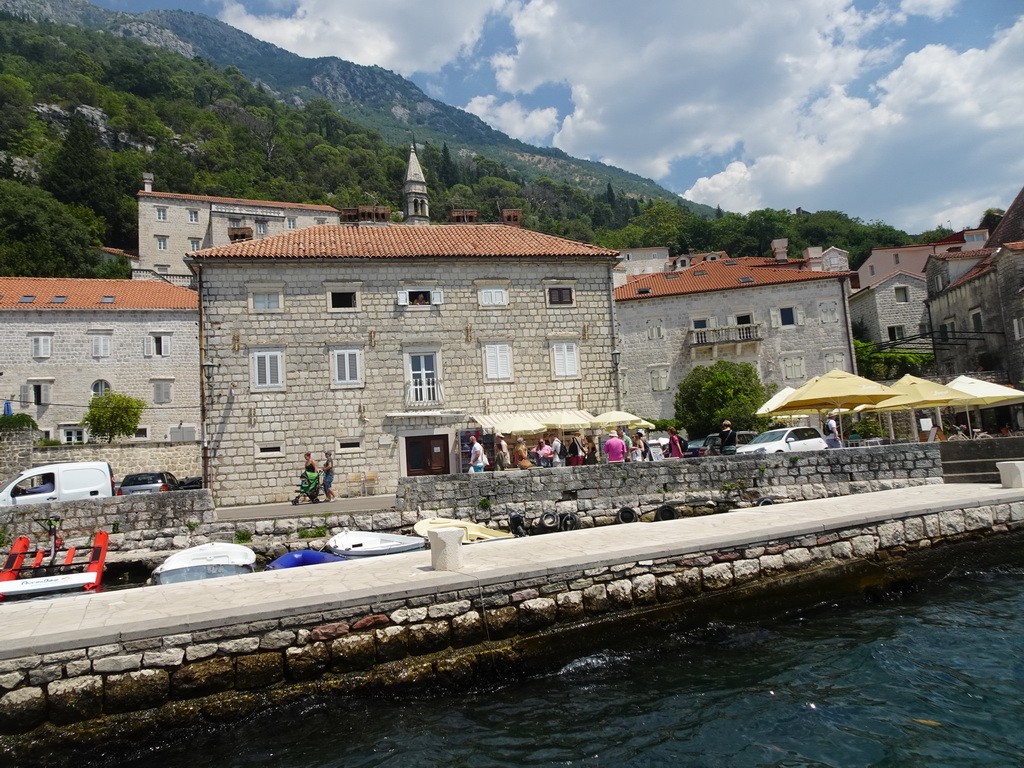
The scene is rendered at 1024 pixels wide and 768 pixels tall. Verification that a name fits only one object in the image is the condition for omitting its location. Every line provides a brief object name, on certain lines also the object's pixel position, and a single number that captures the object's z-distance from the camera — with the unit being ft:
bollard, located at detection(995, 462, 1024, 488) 46.96
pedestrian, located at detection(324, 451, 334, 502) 69.72
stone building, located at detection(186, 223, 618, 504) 75.41
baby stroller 67.72
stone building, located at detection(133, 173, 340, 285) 217.15
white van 58.80
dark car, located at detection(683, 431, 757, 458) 81.11
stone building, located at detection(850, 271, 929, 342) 145.79
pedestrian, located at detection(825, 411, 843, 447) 67.56
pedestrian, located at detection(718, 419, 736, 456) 69.82
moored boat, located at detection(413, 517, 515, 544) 49.26
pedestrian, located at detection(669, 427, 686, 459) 71.46
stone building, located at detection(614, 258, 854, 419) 127.24
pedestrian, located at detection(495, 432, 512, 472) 70.59
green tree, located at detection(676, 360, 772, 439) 104.99
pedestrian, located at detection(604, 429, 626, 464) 66.54
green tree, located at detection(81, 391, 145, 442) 113.80
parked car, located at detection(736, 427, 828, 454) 67.62
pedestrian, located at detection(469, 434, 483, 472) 65.87
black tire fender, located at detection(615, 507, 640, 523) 57.26
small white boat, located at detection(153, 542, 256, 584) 41.39
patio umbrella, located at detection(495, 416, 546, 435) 72.59
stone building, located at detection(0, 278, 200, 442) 125.49
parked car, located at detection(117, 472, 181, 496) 78.23
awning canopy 76.29
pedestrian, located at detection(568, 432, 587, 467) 70.28
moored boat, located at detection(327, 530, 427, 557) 46.03
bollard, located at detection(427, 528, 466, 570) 31.04
